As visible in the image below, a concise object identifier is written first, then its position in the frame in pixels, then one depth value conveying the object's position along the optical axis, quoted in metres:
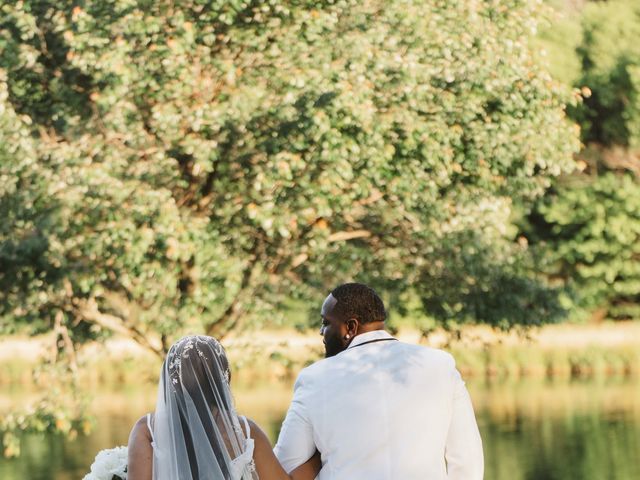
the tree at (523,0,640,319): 51.40
